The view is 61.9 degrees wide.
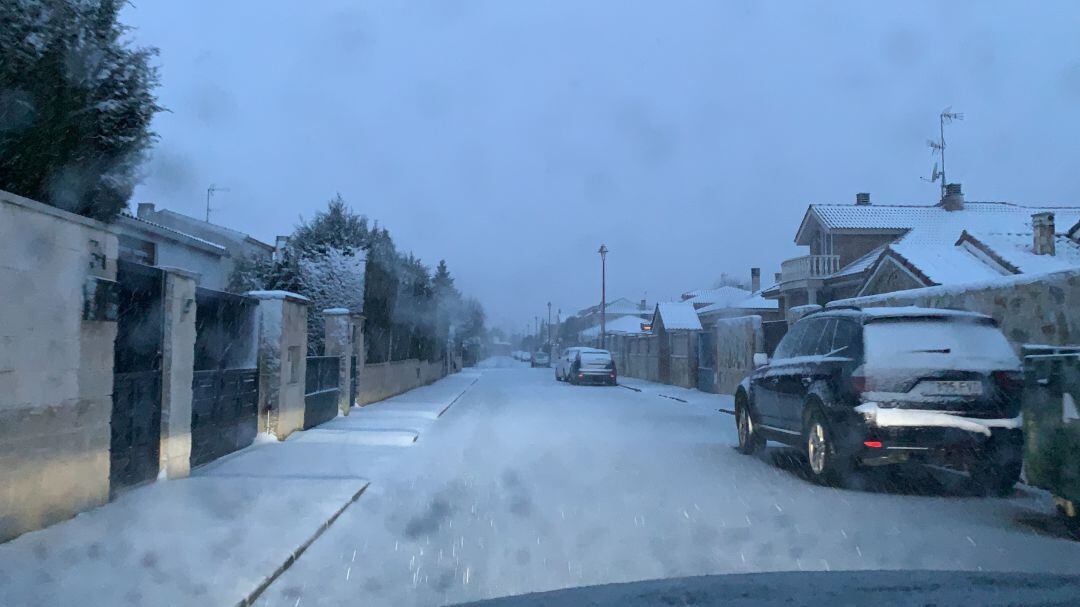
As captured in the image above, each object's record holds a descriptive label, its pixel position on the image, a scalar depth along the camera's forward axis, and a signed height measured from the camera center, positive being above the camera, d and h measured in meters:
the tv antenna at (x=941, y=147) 36.41 +9.05
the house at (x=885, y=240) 23.72 +4.56
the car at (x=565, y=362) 36.37 -0.25
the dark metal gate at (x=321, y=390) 13.91 -0.57
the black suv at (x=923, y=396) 7.89 -0.33
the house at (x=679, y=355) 30.62 +0.08
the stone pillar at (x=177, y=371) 8.48 -0.17
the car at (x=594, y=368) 34.28 -0.43
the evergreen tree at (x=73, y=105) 6.66 +1.96
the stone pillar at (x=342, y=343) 16.61 +0.23
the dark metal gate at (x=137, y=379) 7.61 -0.22
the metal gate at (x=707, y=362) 27.56 -0.14
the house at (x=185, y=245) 22.09 +3.05
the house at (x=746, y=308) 50.25 +2.92
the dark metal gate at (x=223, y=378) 9.67 -0.28
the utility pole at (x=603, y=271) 58.69 +5.66
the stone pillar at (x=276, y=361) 11.96 -0.09
